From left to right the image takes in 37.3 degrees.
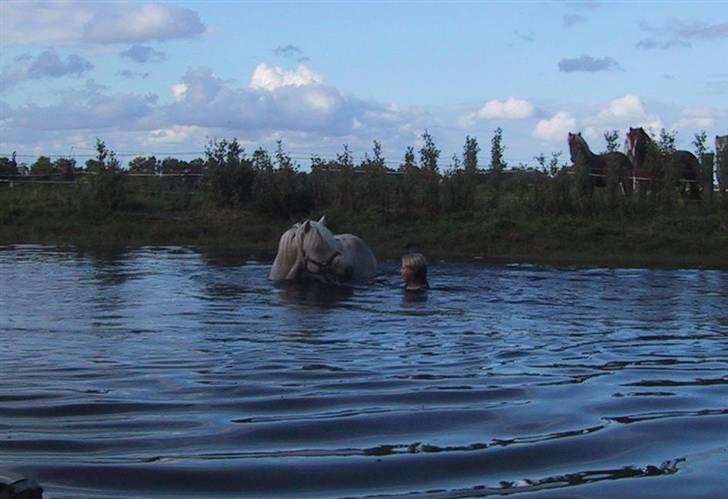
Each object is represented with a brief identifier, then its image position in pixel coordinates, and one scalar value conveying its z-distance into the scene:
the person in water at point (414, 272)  15.60
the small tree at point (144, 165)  40.49
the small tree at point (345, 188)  29.45
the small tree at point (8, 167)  40.34
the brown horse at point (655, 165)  29.16
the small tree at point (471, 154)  29.98
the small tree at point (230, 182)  30.78
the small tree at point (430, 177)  28.92
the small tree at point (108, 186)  31.44
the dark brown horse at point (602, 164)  29.25
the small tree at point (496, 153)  30.74
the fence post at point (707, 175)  28.09
